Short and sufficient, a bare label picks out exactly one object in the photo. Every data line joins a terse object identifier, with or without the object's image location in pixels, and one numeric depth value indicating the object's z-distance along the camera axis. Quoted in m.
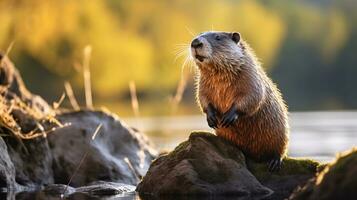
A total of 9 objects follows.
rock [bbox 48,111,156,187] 12.02
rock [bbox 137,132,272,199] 9.43
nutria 9.84
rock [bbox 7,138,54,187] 11.46
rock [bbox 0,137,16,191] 10.32
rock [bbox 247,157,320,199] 9.55
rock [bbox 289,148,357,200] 6.96
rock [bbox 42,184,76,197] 10.18
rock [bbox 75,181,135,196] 10.08
